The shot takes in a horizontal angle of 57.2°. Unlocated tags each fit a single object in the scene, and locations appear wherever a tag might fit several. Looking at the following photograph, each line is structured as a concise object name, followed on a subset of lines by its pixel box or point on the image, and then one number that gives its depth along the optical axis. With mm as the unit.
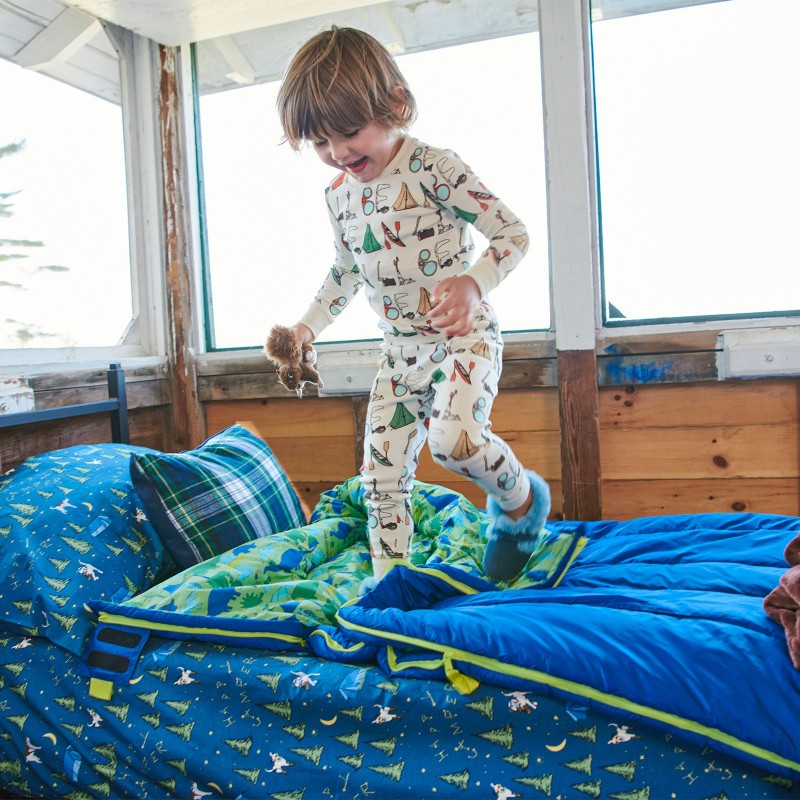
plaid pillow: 1516
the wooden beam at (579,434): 2104
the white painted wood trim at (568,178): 2088
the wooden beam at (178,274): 2508
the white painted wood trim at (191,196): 2514
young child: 1333
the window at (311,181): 2262
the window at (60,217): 1942
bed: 984
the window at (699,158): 2066
